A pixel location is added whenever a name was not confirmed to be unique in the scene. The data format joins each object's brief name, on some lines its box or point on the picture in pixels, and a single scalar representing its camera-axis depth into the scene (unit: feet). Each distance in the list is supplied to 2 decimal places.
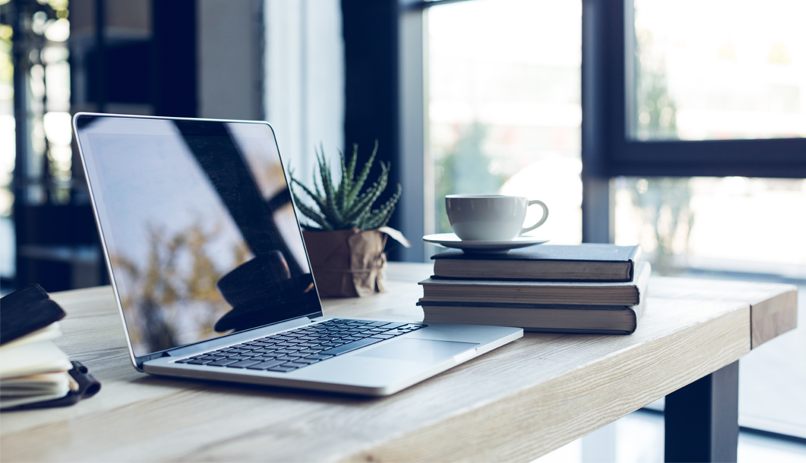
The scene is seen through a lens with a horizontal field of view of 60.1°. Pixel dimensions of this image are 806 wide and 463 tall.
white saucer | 2.70
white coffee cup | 2.75
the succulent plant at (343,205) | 3.48
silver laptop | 1.87
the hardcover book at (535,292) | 2.36
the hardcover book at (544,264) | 2.43
